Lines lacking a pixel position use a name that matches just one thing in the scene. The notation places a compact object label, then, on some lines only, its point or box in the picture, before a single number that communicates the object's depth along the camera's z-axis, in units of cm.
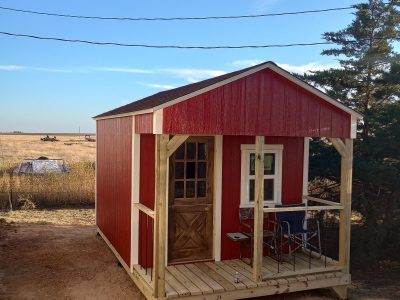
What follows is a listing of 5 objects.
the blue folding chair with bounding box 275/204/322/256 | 684
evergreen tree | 918
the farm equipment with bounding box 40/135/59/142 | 7181
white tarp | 1658
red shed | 565
